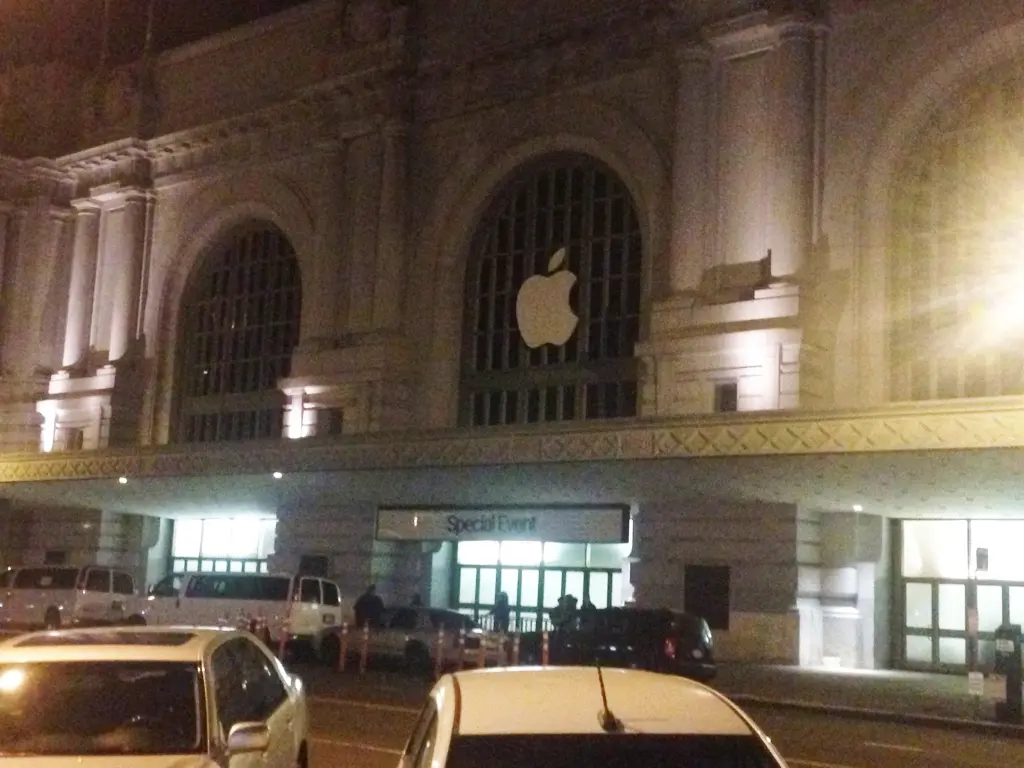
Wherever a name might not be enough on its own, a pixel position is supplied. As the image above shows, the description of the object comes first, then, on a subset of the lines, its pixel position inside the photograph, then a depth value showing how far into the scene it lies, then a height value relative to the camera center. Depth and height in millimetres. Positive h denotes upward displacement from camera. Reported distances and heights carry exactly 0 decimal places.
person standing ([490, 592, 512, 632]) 31078 -1771
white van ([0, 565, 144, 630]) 30938 -1795
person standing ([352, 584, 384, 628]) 28234 -1640
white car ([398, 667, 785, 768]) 4672 -685
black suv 22625 -1695
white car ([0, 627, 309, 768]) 6961 -1036
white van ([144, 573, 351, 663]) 27531 -1656
